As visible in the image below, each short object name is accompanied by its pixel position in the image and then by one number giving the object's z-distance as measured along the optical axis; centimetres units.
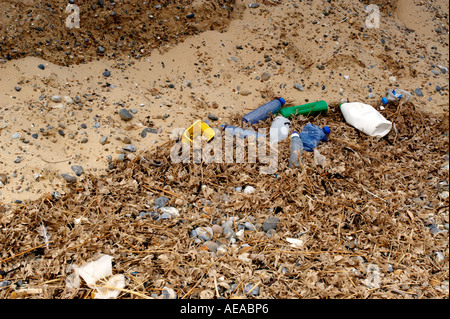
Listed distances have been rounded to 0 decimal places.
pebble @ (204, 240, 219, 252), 213
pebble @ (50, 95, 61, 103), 276
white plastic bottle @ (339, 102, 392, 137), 318
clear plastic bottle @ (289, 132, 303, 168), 272
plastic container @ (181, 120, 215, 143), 284
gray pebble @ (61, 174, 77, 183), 244
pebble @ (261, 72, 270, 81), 350
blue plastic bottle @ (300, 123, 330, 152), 299
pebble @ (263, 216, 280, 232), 229
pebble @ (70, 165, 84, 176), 250
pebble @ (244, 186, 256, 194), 256
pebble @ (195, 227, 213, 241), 221
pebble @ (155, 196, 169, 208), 243
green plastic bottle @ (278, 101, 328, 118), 331
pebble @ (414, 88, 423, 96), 372
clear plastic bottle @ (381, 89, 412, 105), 348
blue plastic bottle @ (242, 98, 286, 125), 317
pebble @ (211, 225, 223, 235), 225
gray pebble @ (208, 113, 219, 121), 315
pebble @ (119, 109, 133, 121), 293
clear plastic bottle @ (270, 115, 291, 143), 306
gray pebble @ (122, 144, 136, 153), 272
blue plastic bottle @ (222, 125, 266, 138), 297
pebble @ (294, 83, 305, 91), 348
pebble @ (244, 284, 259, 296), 191
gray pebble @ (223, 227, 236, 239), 223
